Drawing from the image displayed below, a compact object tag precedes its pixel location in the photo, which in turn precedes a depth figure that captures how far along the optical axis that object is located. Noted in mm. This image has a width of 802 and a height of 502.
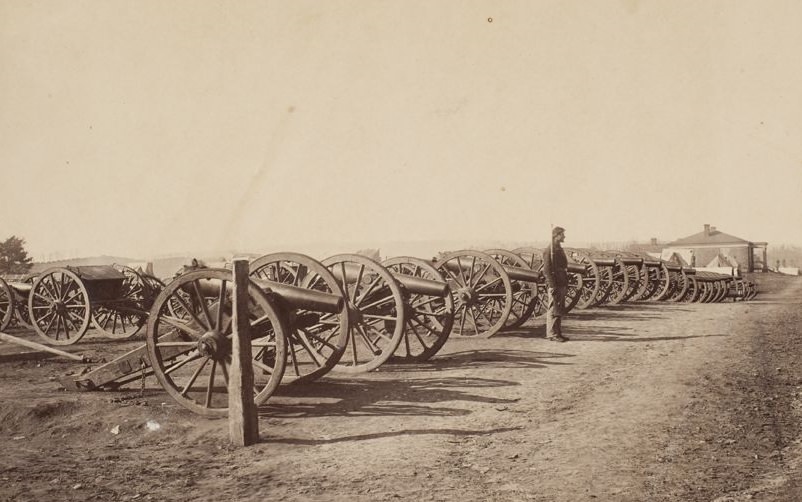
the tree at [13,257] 33094
